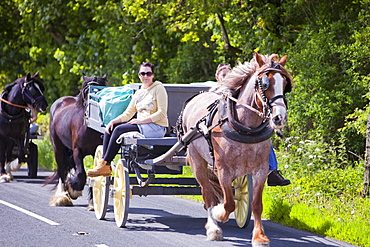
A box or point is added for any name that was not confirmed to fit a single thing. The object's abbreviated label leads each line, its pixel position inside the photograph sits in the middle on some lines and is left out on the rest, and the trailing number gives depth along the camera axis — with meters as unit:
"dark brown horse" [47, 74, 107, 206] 20.20
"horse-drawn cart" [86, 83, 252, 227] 16.31
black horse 27.89
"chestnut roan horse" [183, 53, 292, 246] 12.65
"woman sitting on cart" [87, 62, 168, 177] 16.83
